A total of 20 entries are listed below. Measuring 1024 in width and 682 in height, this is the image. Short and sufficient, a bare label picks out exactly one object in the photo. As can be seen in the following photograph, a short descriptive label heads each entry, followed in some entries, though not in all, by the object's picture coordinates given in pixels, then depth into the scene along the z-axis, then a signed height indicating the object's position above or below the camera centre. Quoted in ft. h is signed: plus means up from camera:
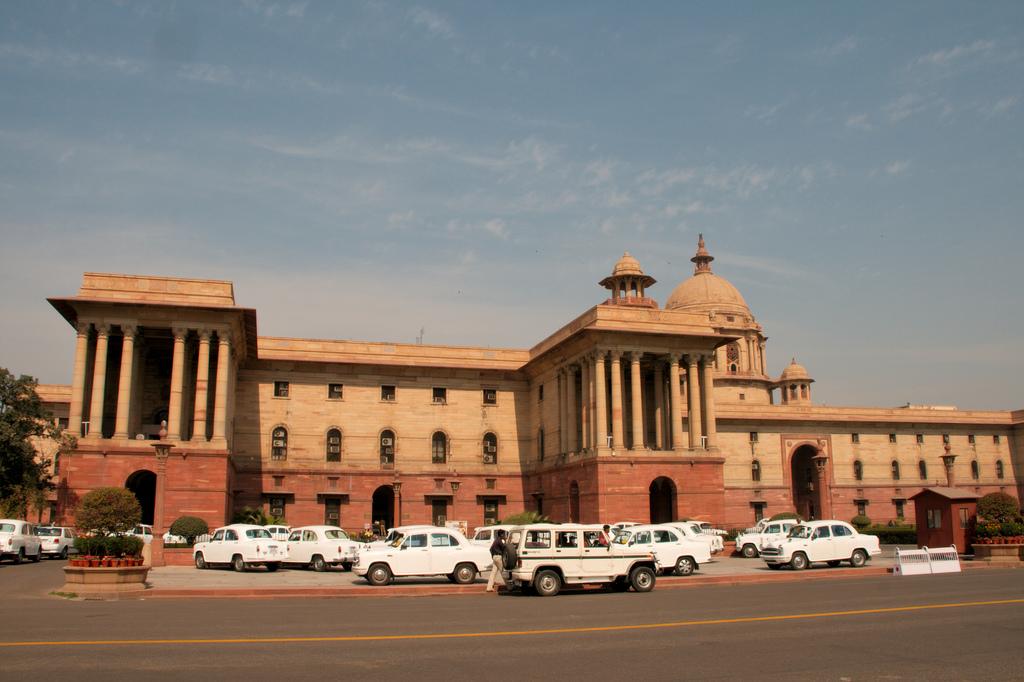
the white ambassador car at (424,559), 87.51 -4.29
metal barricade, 93.35 -5.52
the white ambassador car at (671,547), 96.94 -3.79
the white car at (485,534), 107.96 -2.31
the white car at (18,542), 111.34 -2.70
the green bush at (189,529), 130.62 -1.50
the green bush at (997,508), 111.65 +0.15
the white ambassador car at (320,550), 106.73 -3.95
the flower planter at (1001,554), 103.04 -5.21
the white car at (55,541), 125.06 -2.99
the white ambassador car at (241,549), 105.09 -3.76
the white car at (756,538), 125.70 -3.72
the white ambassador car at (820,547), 101.71 -4.15
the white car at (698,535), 104.29 -2.77
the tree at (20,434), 144.15 +14.25
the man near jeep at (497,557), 77.92 -3.71
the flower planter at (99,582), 75.05 -5.30
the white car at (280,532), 110.65 -1.89
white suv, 75.05 -3.89
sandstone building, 147.74 +19.12
